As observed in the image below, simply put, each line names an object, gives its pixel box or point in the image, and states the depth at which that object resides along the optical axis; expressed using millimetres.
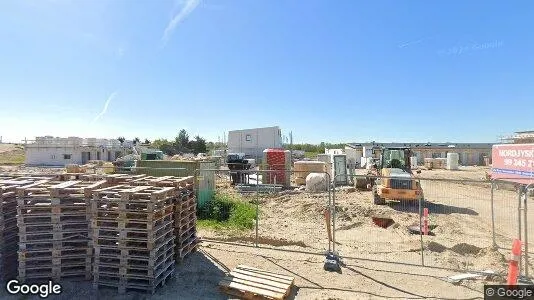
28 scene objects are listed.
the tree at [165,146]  70250
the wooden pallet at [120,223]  7023
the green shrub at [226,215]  13047
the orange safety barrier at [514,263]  6207
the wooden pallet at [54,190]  7297
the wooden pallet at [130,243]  6980
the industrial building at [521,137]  42456
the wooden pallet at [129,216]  7000
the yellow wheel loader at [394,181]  16594
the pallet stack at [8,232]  7418
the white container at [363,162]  47969
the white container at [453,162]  44656
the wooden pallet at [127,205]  7034
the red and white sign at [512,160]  20031
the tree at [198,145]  73188
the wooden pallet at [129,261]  6973
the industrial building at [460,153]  57912
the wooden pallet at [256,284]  6715
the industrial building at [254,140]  48231
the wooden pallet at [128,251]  7000
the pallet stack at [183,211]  8430
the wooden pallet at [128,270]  6973
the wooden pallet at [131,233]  6978
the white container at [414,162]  45925
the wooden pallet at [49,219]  7214
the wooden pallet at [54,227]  7215
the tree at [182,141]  72938
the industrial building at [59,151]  53688
